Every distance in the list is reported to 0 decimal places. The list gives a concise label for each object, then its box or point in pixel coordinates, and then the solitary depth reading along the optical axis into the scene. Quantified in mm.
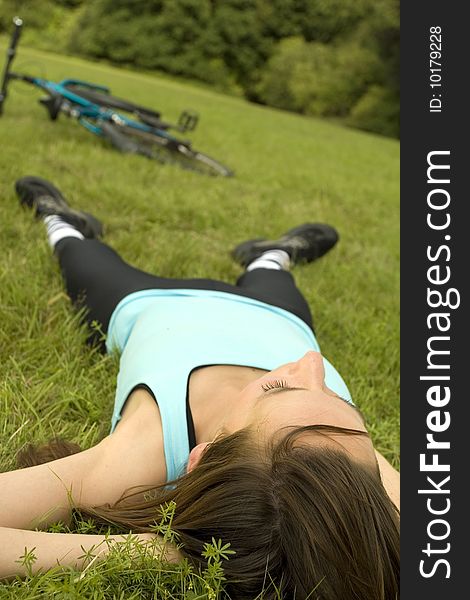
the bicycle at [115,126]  5004
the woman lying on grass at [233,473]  1109
